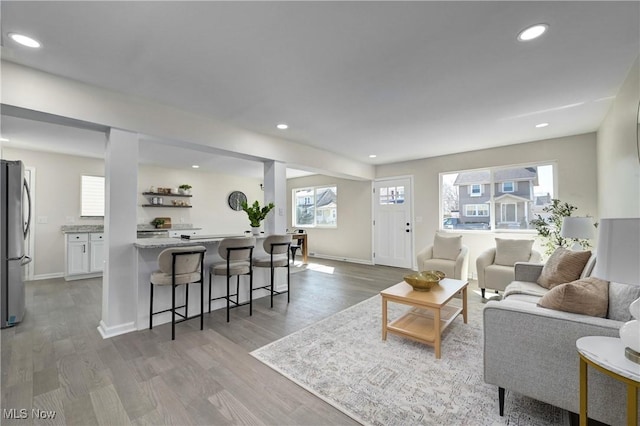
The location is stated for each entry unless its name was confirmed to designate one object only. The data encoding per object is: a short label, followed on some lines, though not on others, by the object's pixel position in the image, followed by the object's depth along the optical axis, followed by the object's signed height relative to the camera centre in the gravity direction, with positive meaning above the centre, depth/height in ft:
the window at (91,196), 18.08 +1.40
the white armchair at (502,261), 12.50 -2.22
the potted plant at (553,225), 13.65 -0.50
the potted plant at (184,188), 21.97 +2.29
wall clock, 25.64 +1.63
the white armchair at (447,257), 14.06 -2.32
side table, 3.46 -1.98
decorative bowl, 8.77 -2.14
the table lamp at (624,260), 3.54 -0.61
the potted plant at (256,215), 13.03 +0.05
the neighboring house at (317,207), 25.13 +0.87
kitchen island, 9.66 -2.69
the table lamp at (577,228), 10.97 -0.52
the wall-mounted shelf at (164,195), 20.34 +1.71
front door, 20.16 -0.56
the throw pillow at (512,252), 13.05 -1.77
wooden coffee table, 7.75 -3.36
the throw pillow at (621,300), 4.78 -1.56
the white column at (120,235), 9.13 -0.65
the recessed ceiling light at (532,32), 6.04 +4.17
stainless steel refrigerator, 9.80 -0.92
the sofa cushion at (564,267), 8.51 -1.68
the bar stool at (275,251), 12.19 -1.62
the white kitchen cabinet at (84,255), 16.43 -2.39
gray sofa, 4.36 -2.52
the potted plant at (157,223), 20.52 -0.50
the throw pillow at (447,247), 15.10 -1.78
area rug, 5.49 -4.00
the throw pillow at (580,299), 4.99 -1.58
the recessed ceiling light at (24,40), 6.36 +4.23
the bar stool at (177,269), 8.99 -1.82
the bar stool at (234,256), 10.68 -1.62
